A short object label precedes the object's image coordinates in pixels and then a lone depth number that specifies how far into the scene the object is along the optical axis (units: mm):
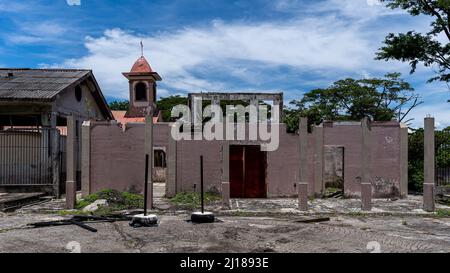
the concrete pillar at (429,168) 12039
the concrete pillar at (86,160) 14836
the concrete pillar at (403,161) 15398
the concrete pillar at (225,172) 12414
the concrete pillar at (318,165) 15312
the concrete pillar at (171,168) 15055
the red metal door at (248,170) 15539
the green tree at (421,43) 16828
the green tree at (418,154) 16547
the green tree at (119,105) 46406
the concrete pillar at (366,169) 12141
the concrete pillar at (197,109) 17516
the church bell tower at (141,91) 29906
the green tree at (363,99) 29562
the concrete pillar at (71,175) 12148
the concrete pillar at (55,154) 14750
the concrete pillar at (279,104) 17781
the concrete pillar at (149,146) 12273
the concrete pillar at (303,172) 12141
